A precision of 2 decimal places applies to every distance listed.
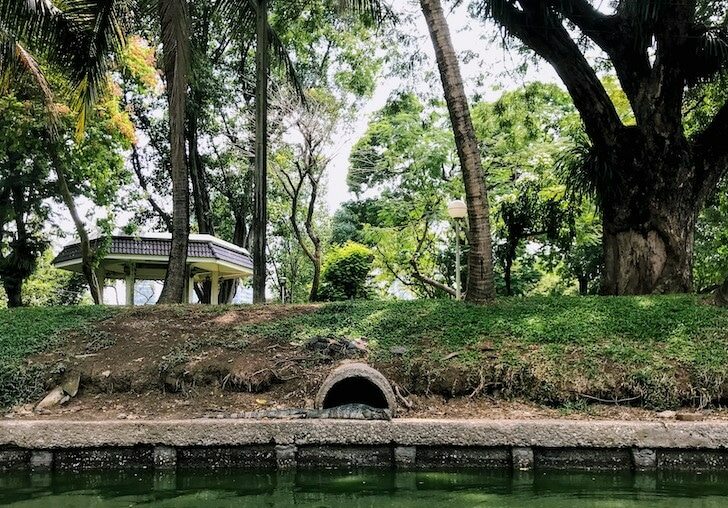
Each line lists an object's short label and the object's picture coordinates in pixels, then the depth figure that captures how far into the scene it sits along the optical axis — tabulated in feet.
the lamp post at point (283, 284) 107.00
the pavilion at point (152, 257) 54.60
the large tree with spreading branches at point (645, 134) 30.73
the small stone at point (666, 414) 18.83
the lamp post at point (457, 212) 41.50
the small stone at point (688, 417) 18.19
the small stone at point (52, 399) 20.85
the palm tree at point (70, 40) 31.35
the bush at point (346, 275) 52.70
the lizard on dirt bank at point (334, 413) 17.94
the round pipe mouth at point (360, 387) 18.75
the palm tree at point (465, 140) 26.61
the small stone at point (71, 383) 21.68
